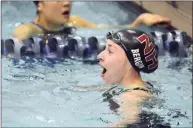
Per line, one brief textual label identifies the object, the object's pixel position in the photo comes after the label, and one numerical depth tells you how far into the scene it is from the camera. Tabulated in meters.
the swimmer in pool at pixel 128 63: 6.72
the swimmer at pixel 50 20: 10.09
